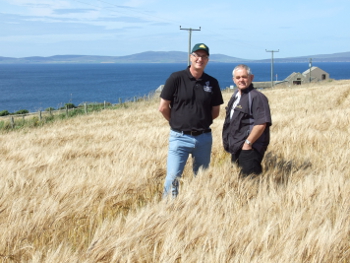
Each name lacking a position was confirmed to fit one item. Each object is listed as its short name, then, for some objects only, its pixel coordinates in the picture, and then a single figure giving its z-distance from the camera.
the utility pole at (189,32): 37.76
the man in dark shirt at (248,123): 4.21
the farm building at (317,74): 100.51
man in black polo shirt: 4.20
